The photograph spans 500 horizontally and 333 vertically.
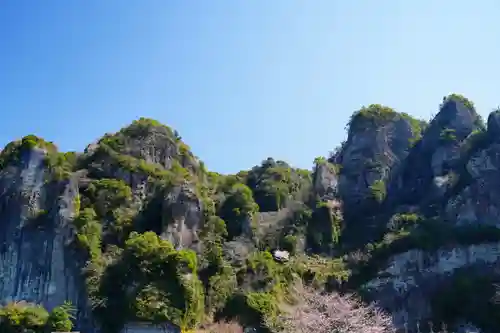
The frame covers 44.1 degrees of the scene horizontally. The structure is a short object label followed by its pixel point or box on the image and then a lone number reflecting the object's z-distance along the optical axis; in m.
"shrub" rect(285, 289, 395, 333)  34.39
